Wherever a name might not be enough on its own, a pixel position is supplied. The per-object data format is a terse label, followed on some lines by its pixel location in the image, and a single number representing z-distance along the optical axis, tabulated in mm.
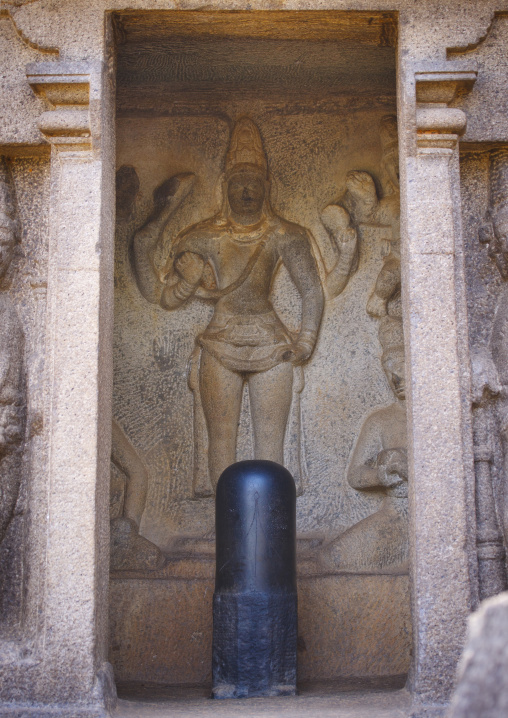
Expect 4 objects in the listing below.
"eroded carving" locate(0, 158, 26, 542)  4637
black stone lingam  4684
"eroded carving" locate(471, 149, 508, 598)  4637
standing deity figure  6207
